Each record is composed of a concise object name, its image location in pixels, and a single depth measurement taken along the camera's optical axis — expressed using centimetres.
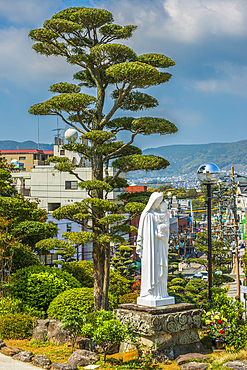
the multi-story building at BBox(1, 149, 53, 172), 10484
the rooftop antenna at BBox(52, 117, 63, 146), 4476
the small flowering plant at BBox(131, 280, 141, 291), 2165
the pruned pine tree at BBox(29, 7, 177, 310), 1419
